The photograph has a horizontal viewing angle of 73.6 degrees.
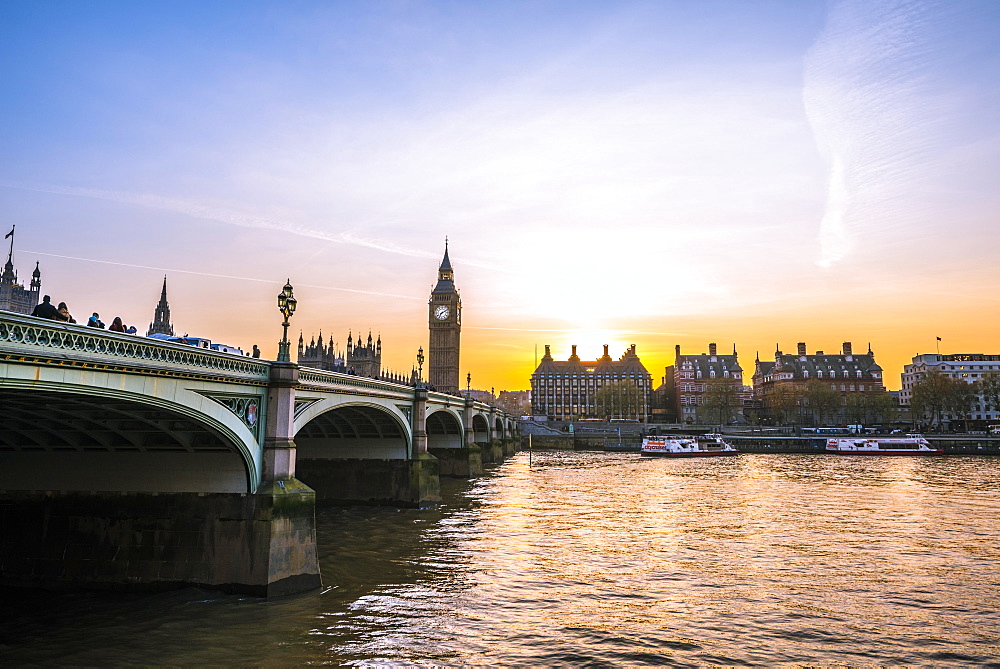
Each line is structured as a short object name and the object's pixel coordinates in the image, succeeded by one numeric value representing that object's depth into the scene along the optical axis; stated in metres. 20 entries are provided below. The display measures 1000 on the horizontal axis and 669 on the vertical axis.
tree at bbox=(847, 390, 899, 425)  132.62
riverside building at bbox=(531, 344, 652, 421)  179.12
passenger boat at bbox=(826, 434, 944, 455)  95.25
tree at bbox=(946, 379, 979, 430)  122.38
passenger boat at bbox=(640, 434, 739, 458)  95.81
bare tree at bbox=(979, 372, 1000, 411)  122.44
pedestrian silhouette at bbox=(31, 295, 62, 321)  14.99
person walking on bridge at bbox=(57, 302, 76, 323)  16.14
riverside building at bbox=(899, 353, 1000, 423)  167.12
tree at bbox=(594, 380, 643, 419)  159.52
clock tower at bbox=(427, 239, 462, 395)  185.88
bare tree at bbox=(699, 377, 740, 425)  142.00
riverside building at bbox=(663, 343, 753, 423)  164.88
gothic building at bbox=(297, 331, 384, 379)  156.00
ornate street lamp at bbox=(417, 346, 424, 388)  42.87
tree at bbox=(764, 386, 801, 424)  137.75
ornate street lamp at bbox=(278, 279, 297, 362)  21.91
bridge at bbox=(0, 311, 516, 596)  19.09
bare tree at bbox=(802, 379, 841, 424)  131.75
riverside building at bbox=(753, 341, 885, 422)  155.75
